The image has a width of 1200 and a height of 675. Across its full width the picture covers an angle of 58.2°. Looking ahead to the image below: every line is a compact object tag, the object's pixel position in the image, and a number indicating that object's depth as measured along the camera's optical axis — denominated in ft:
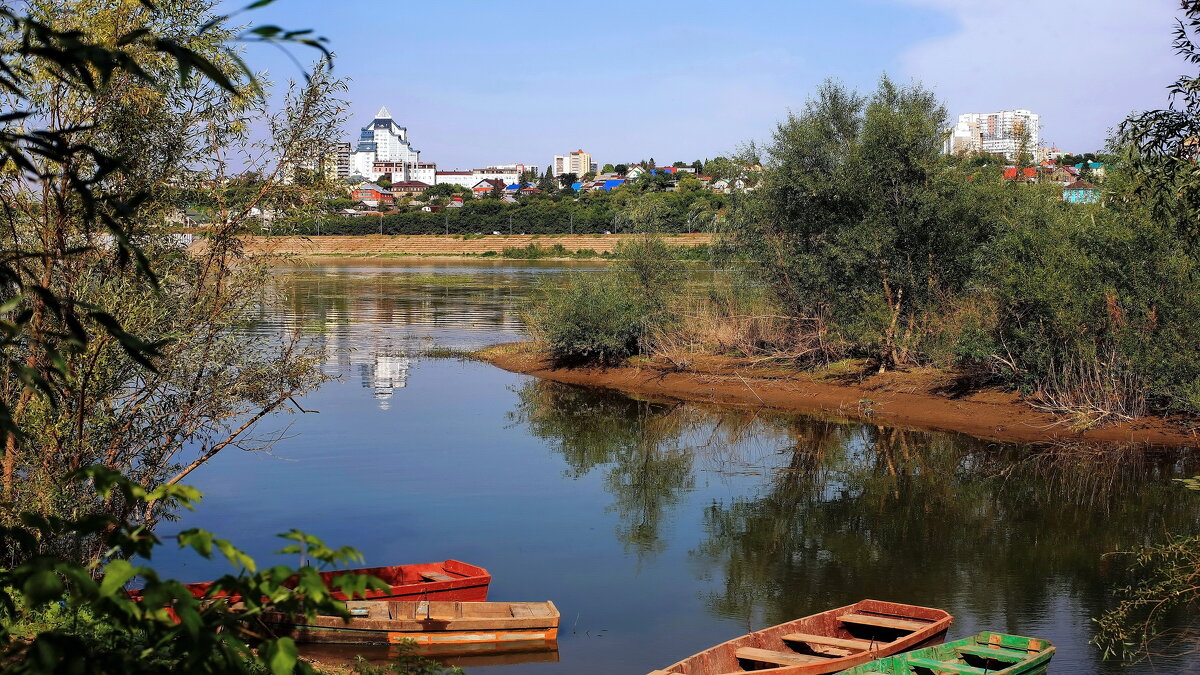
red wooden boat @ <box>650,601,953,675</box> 32.91
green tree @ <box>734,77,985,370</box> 85.51
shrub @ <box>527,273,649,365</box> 104.15
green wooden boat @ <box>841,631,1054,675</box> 33.12
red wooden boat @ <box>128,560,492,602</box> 40.93
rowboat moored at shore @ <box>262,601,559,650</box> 37.96
